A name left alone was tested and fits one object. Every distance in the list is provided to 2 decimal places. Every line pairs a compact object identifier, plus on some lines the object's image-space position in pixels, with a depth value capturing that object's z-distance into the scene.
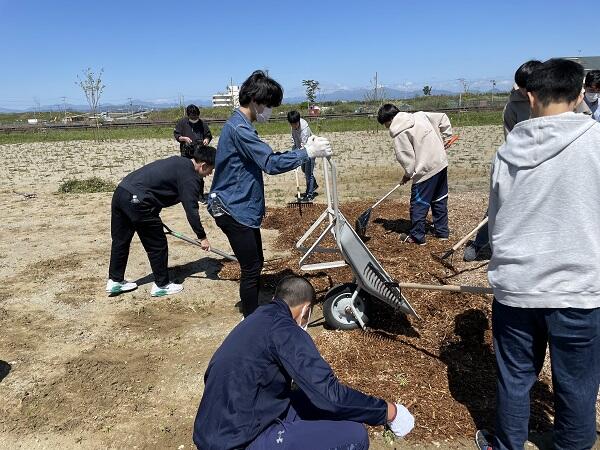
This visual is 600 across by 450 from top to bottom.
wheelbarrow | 3.36
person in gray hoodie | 1.93
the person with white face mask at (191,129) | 8.38
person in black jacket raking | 4.43
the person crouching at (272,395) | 1.88
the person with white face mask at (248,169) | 3.28
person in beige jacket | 5.54
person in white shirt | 8.48
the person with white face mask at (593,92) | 4.88
